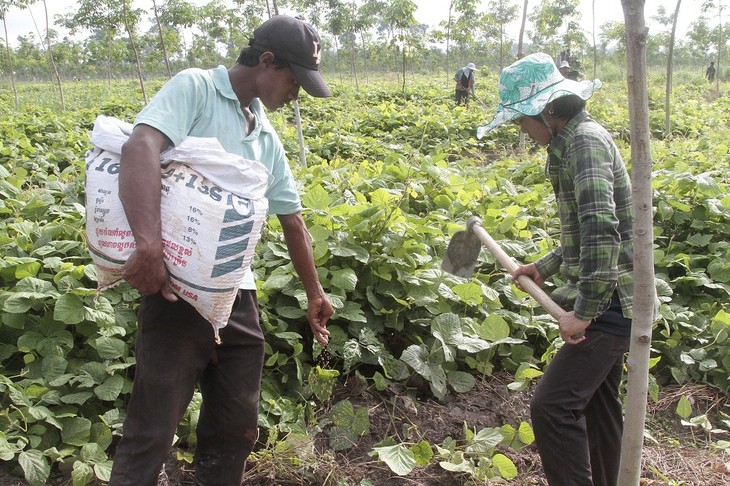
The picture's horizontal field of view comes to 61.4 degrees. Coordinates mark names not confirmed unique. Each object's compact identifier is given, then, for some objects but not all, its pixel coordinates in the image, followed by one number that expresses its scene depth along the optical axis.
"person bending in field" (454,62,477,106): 13.88
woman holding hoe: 1.80
